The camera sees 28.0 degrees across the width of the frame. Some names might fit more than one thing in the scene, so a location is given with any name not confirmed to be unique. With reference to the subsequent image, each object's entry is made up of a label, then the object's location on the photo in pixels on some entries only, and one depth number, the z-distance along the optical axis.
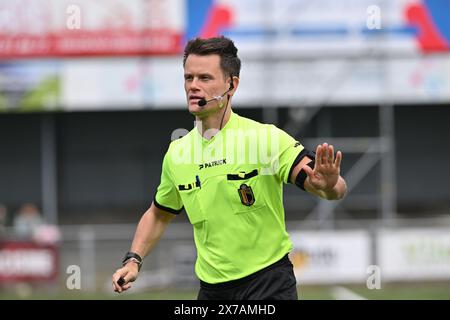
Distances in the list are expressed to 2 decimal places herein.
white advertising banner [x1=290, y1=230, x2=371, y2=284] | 16.20
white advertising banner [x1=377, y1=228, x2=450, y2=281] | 16.22
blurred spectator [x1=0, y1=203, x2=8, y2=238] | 17.67
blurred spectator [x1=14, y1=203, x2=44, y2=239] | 17.89
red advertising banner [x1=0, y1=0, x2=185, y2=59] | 19.56
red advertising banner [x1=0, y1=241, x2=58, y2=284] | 16.59
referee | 5.24
